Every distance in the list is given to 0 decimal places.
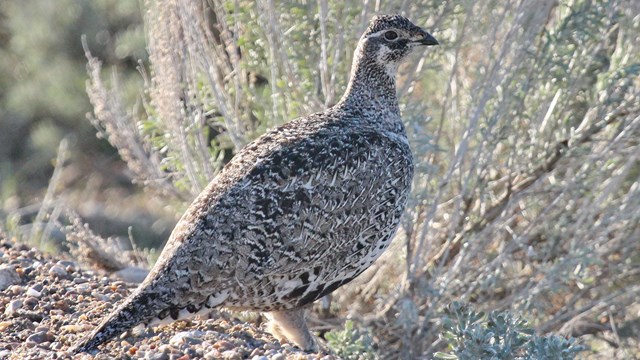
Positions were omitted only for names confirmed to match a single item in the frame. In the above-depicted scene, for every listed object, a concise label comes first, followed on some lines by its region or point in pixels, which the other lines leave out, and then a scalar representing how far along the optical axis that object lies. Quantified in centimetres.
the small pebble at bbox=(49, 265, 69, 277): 1041
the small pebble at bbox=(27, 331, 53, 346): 891
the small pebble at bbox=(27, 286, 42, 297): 986
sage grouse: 920
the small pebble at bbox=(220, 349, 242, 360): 841
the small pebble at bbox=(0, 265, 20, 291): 1016
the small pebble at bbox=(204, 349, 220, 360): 841
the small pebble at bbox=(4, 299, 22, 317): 948
